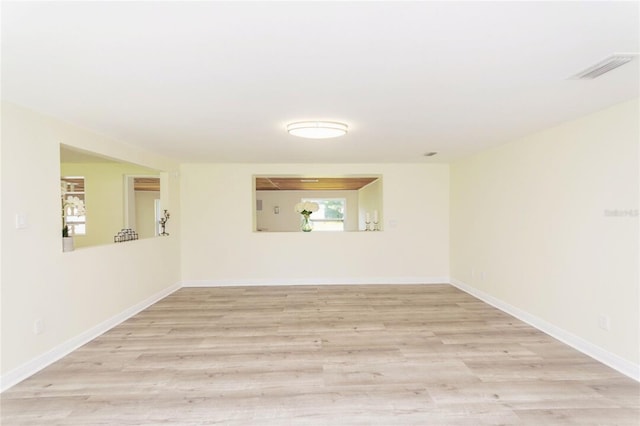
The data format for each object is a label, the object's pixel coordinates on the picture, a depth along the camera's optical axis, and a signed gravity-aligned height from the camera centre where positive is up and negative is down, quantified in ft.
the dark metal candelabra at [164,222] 17.10 -0.49
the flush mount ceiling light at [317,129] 9.77 +2.54
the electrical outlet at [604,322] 8.95 -3.21
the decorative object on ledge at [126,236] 13.51 -0.99
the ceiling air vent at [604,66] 5.83 +2.71
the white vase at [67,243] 9.98 -0.93
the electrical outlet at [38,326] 8.64 -3.04
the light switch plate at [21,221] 8.20 -0.17
